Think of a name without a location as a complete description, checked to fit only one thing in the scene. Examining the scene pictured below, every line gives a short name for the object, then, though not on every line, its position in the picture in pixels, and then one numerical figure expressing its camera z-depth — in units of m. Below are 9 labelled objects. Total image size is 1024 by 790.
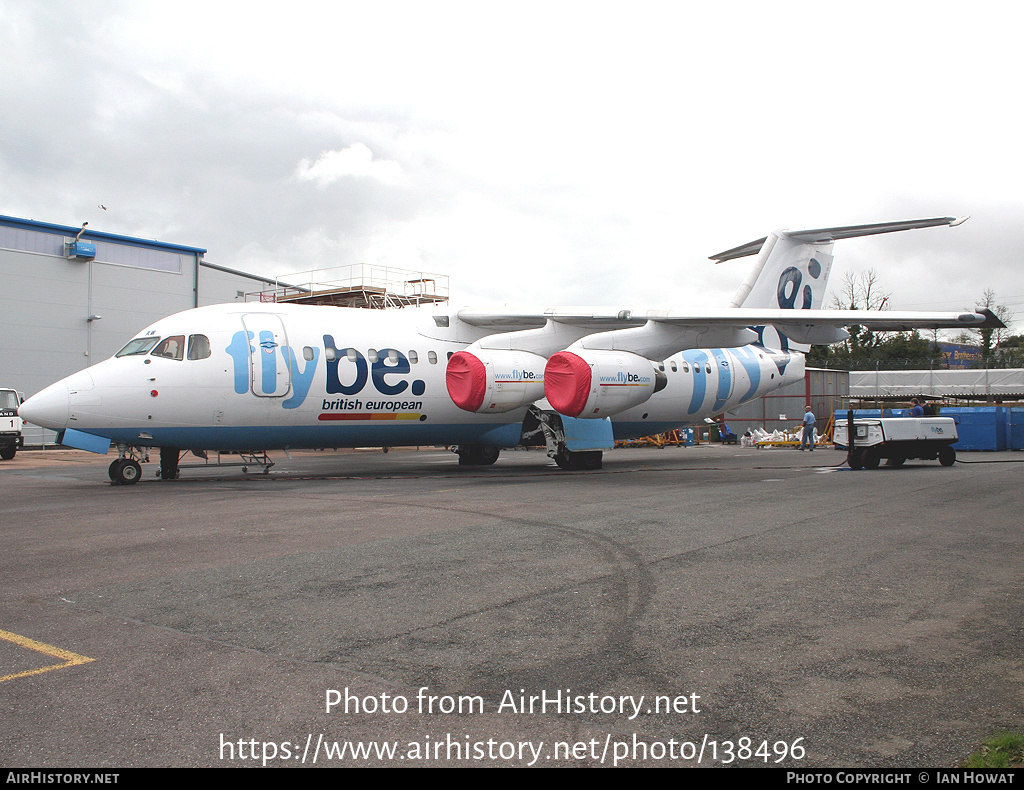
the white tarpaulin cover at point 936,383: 48.53
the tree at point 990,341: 62.24
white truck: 25.16
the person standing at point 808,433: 29.12
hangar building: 33.34
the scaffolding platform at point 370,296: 32.94
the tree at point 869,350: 63.47
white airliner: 13.71
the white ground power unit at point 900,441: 17.48
